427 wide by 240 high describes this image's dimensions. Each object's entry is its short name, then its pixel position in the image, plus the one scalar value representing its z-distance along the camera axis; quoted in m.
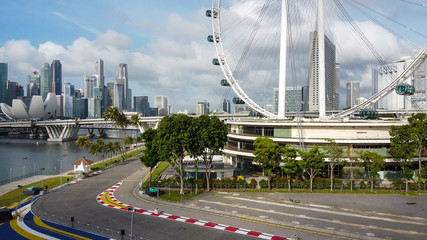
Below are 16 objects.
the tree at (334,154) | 45.84
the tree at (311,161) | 44.50
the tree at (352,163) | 48.01
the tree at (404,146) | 45.65
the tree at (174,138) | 42.56
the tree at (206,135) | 43.59
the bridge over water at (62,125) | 167.38
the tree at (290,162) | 44.31
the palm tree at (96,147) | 81.16
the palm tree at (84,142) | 84.81
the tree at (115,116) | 95.81
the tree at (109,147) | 84.56
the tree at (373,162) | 44.53
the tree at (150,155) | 50.00
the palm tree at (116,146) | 86.99
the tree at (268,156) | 44.97
